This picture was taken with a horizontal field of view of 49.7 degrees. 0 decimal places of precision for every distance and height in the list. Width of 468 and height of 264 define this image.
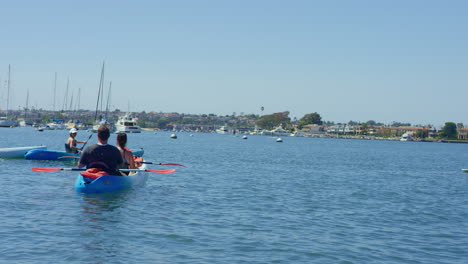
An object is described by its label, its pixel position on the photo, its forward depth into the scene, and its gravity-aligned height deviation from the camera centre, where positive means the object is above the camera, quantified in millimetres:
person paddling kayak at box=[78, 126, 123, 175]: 16719 -1333
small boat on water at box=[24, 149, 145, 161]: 31000 -2553
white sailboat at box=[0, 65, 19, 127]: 168975 -4576
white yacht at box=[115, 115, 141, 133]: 148725 -1638
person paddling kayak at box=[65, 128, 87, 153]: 29112 -1781
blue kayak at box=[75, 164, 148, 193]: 17500 -2354
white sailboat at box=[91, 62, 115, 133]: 92312 -1834
